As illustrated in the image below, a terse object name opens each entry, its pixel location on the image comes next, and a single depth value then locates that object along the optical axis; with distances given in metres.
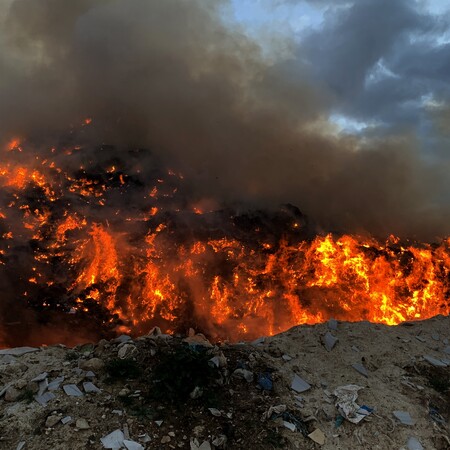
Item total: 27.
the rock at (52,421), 5.43
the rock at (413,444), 5.94
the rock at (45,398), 5.86
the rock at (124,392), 6.12
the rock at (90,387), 6.18
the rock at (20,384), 6.11
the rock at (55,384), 6.17
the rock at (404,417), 6.41
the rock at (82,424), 5.41
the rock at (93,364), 6.75
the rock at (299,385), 7.05
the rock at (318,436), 5.90
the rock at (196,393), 6.20
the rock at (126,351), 7.12
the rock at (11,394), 5.94
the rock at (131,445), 5.20
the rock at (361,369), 7.80
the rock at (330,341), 8.65
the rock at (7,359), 6.93
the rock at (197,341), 8.01
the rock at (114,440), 5.20
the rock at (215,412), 6.01
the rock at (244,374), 6.98
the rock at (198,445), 5.40
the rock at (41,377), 6.35
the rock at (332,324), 9.45
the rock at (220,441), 5.50
